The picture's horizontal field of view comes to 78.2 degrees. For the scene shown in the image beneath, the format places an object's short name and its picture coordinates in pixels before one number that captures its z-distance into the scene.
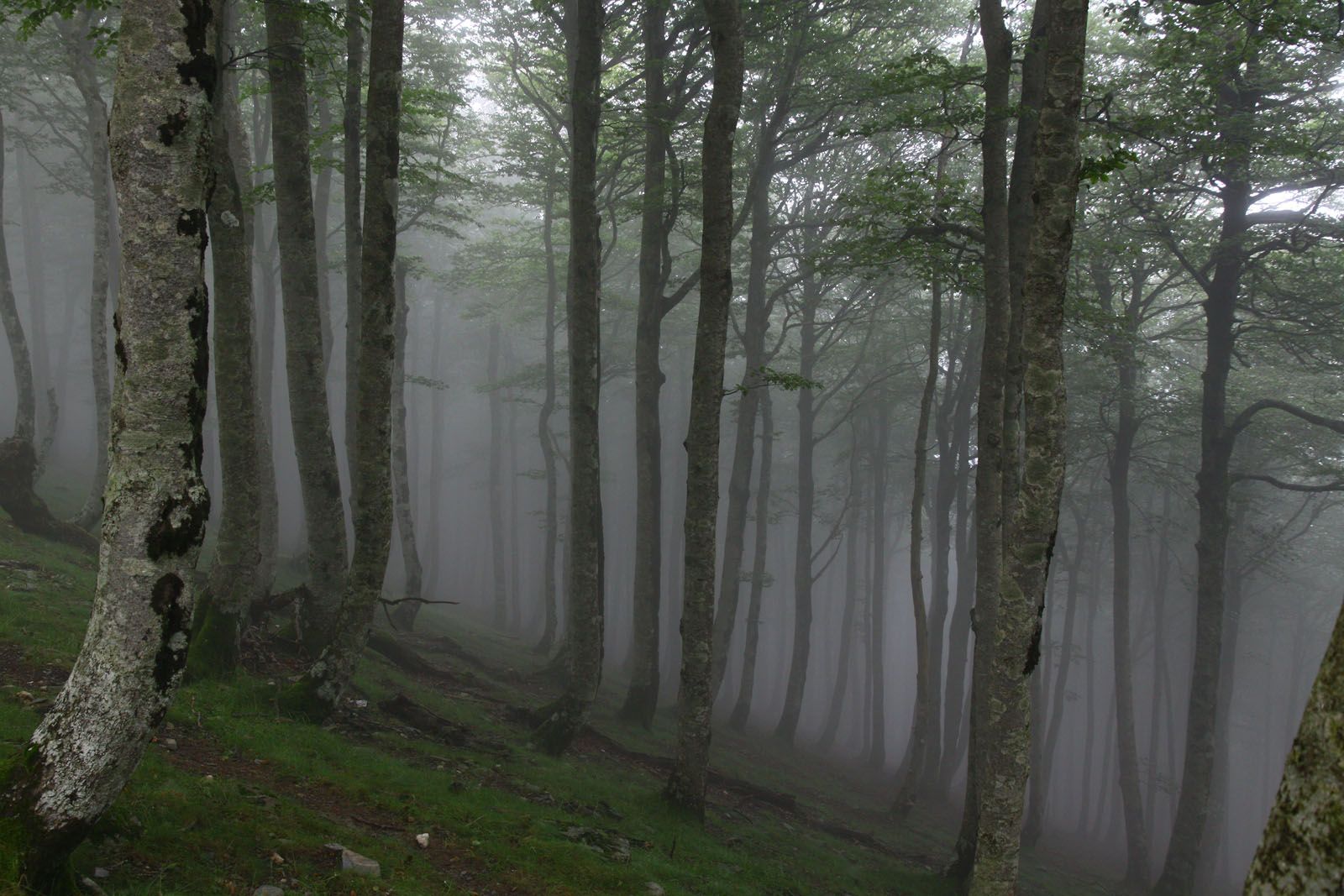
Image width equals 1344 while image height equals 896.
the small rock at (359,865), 5.65
